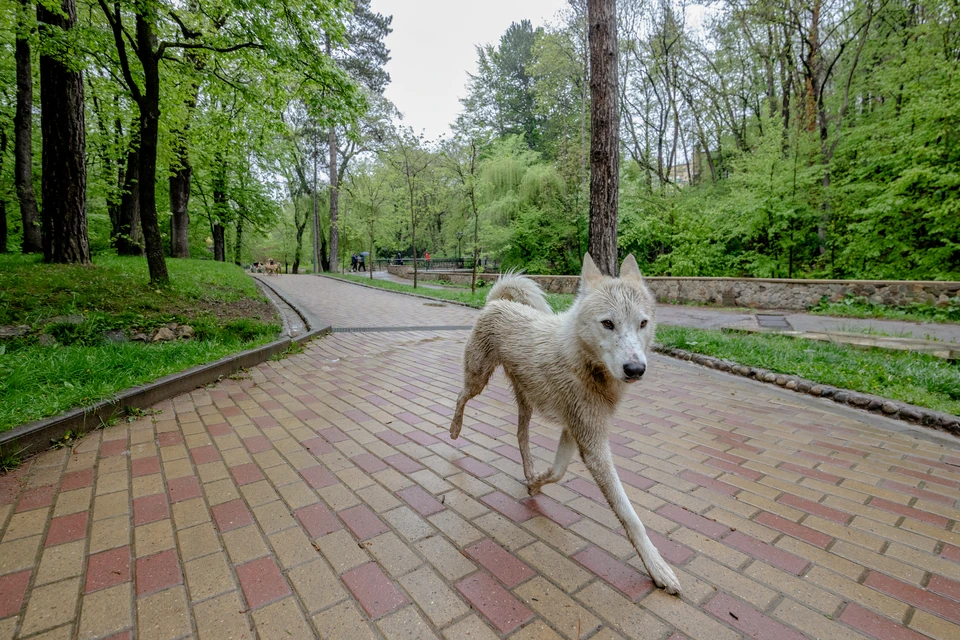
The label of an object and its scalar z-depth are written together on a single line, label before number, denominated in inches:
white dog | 74.6
